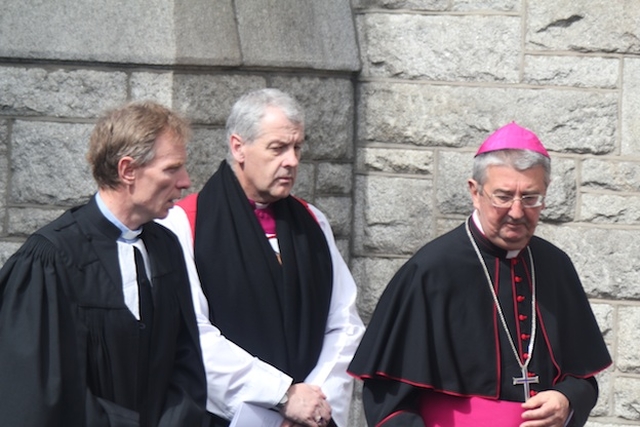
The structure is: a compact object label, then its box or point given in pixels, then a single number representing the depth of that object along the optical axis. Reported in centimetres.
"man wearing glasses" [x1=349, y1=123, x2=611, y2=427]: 740
